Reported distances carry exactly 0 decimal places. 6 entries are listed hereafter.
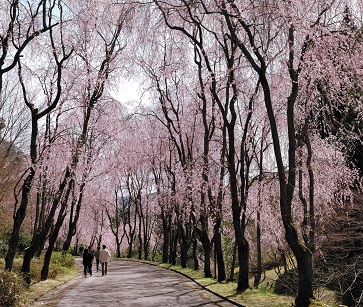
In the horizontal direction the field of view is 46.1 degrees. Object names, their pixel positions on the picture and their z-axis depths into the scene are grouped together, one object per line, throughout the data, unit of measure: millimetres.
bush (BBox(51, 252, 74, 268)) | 25108
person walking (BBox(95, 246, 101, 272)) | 26244
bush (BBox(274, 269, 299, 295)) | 22339
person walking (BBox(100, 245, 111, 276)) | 23391
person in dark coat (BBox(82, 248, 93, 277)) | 23188
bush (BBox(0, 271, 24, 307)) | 9727
